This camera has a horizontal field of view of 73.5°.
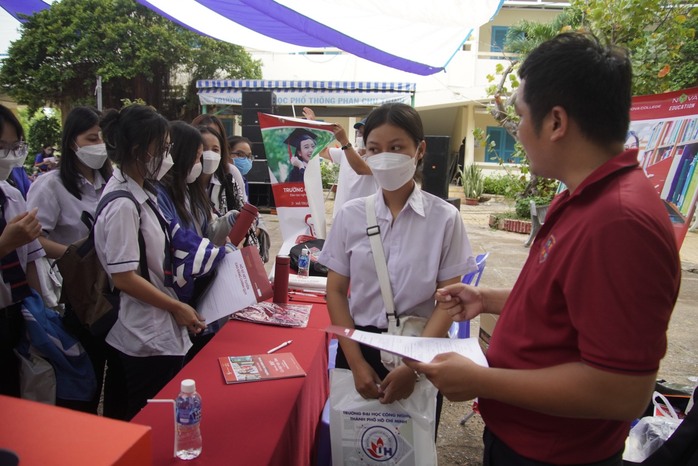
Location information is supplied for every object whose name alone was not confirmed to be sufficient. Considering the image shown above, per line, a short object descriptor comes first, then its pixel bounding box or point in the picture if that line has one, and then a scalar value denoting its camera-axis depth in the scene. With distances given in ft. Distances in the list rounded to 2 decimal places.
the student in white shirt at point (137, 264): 5.76
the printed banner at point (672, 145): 8.22
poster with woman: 12.37
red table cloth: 4.25
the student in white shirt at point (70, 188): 7.95
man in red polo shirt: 2.62
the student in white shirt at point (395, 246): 5.32
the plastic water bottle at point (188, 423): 3.96
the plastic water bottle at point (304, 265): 10.64
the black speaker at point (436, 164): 27.55
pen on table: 6.51
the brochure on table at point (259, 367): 5.57
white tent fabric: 13.19
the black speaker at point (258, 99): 32.12
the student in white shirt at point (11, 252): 5.99
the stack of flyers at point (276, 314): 7.59
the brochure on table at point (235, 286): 6.67
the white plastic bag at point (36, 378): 6.31
